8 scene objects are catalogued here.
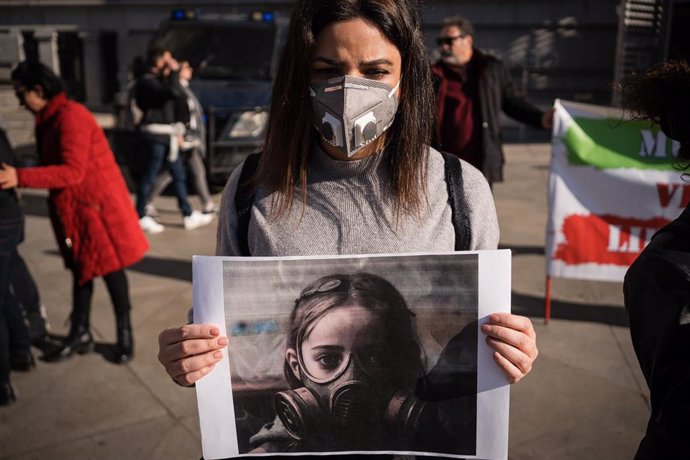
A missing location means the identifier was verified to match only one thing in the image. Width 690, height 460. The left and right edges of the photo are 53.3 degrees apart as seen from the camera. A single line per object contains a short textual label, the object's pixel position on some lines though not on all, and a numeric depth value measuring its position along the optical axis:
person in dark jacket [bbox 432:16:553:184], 4.49
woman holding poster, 1.46
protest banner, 4.34
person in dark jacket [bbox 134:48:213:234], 7.25
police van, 8.27
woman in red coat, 3.90
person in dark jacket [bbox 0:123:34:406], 3.74
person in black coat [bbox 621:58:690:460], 1.15
